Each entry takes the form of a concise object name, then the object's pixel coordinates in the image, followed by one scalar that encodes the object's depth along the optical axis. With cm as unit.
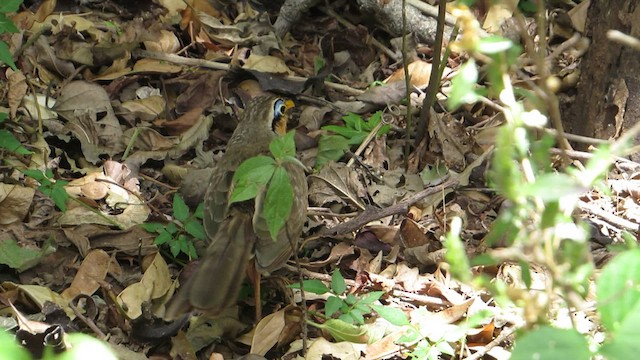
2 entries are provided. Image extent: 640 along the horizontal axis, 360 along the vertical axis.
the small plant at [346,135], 511
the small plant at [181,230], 418
